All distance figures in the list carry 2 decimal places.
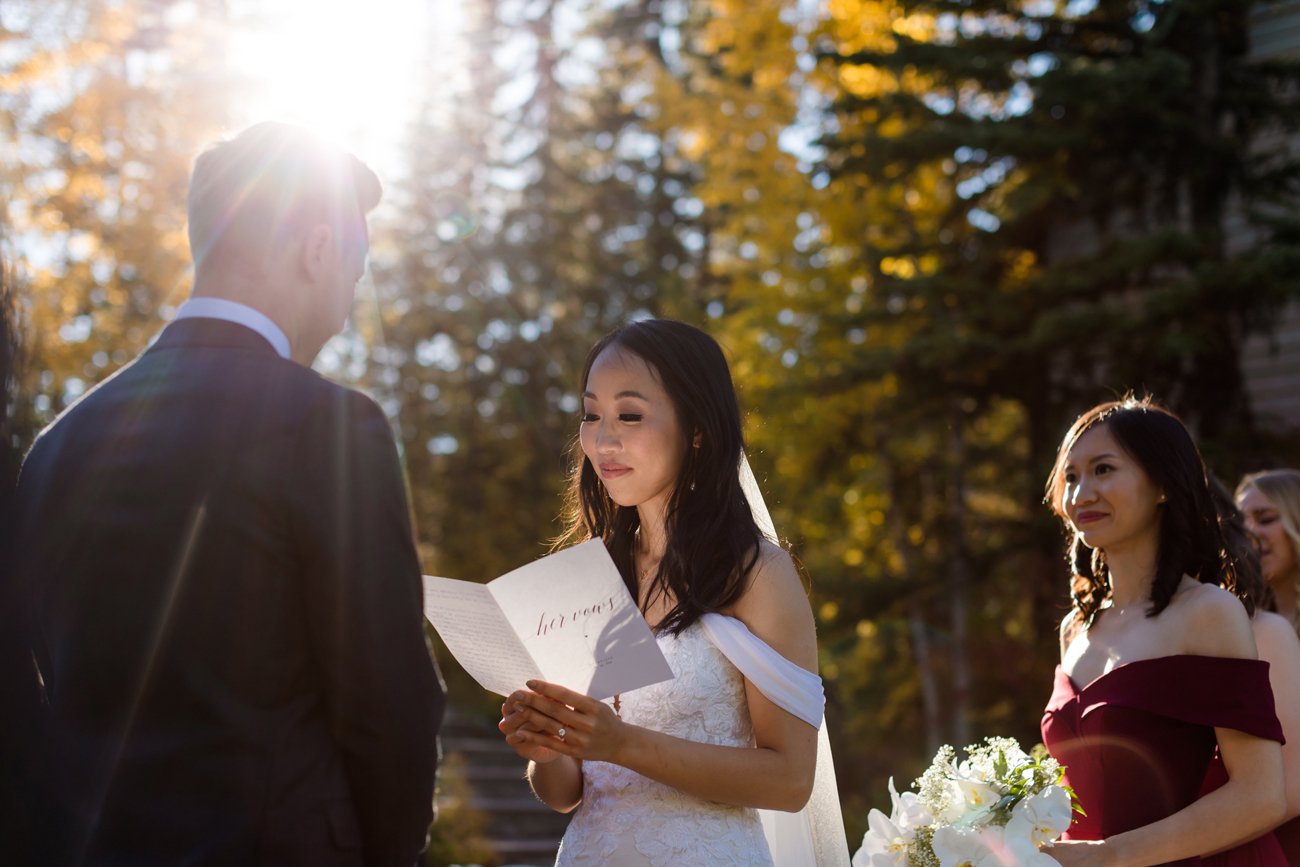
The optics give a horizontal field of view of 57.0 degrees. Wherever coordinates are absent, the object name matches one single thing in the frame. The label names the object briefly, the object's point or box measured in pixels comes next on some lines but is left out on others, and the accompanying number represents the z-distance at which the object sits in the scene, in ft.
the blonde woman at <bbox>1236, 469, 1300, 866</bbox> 14.29
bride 8.00
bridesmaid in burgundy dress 8.99
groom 5.82
